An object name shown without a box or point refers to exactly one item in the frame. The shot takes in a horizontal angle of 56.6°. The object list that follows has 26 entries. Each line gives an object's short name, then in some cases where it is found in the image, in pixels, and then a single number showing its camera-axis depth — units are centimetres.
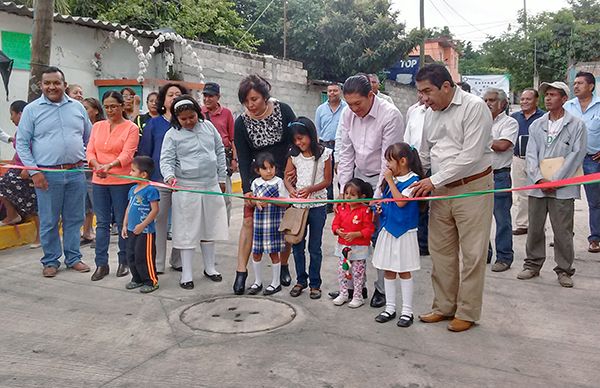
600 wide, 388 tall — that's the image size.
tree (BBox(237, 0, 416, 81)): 2095
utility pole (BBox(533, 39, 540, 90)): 2864
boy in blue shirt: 494
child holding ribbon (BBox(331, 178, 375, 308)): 431
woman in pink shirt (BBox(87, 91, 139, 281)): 517
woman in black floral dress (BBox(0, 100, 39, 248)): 631
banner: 2052
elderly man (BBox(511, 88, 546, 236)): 623
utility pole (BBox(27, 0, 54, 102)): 642
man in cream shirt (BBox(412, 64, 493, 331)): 378
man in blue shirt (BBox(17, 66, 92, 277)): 524
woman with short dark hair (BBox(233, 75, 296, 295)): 460
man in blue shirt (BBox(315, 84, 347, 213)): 833
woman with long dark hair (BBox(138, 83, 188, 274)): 526
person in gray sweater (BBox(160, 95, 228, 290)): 491
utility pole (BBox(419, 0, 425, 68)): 2086
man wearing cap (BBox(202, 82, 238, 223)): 623
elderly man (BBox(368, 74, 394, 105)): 617
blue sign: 2464
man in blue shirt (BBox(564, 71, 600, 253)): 609
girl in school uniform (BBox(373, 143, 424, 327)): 401
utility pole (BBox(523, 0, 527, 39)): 3025
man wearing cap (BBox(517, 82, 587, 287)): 498
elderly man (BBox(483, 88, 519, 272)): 541
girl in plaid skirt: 470
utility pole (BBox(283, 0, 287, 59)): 2031
